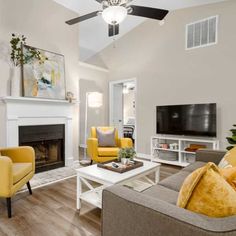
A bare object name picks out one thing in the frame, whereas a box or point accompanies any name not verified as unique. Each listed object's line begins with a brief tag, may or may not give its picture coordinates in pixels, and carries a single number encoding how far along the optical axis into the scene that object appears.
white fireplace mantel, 3.03
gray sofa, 0.79
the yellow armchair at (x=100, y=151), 3.57
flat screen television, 3.71
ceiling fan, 2.08
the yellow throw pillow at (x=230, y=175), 1.13
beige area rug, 2.96
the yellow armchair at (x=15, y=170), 1.99
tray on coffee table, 2.22
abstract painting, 3.28
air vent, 3.81
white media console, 3.90
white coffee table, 2.00
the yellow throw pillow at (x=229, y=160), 1.77
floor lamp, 4.32
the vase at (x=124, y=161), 2.47
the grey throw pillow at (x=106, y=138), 3.90
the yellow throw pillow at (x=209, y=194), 0.87
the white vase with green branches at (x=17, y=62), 3.10
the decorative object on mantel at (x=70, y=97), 3.88
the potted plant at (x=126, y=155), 2.50
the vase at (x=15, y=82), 3.11
